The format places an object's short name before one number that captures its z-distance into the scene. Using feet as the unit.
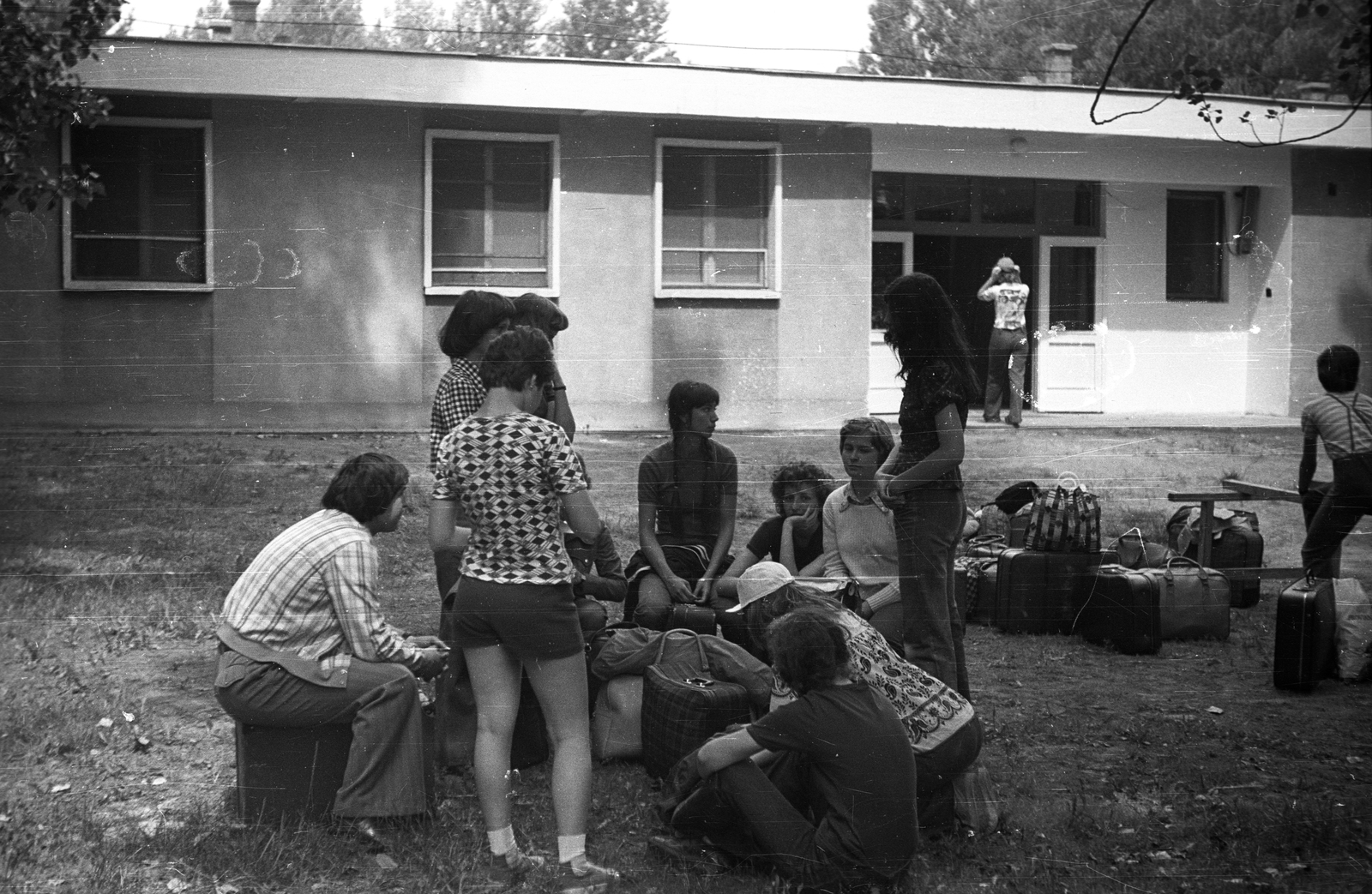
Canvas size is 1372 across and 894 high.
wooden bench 20.86
